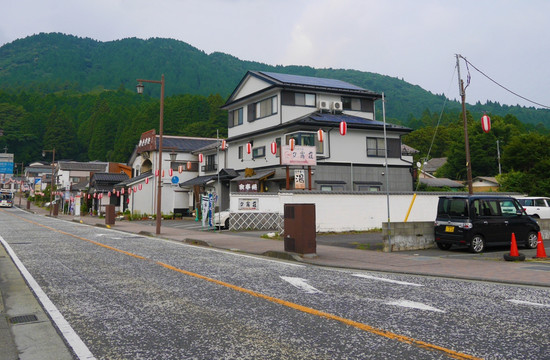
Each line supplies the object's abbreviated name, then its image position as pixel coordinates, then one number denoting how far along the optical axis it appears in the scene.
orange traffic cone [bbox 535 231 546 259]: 11.77
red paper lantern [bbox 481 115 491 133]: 19.81
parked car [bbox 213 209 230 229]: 23.72
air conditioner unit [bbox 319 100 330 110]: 32.13
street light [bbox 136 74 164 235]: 21.80
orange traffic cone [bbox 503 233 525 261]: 11.21
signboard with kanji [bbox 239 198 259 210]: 23.36
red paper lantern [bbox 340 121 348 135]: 24.67
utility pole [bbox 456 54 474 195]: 22.73
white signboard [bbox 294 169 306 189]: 22.69
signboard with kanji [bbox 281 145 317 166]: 23.39
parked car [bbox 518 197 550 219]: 24.12
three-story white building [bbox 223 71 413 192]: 29.34
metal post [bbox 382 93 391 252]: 13.66
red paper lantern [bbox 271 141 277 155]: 27.84
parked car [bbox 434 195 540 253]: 12.98
